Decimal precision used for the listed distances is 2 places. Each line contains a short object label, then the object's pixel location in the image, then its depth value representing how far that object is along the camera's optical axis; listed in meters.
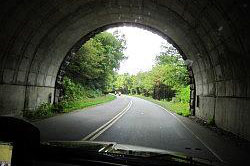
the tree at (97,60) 36.59
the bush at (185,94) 38.91
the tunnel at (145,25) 12.18
